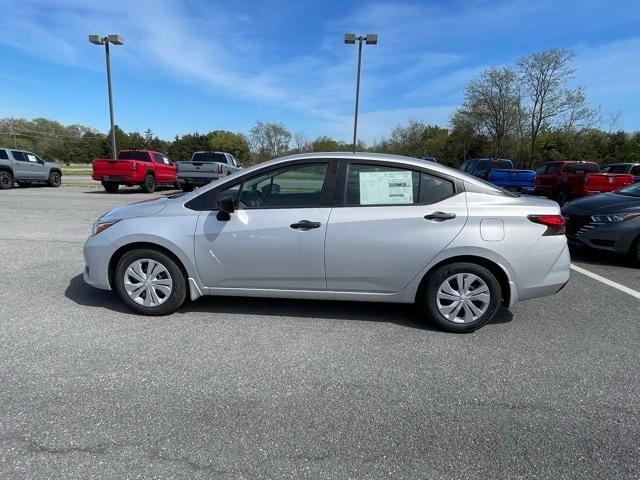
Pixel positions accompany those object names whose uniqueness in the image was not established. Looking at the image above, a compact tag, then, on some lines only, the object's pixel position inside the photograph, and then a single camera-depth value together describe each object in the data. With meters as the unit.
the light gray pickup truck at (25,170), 18.52
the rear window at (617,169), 18.55
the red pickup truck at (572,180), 13.30
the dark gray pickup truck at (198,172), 16.88
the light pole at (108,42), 20.70
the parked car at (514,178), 16.92
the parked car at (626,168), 18.36
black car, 6.56
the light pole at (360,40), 21.64
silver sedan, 3.84
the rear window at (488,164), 20.52
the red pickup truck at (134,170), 17.66
